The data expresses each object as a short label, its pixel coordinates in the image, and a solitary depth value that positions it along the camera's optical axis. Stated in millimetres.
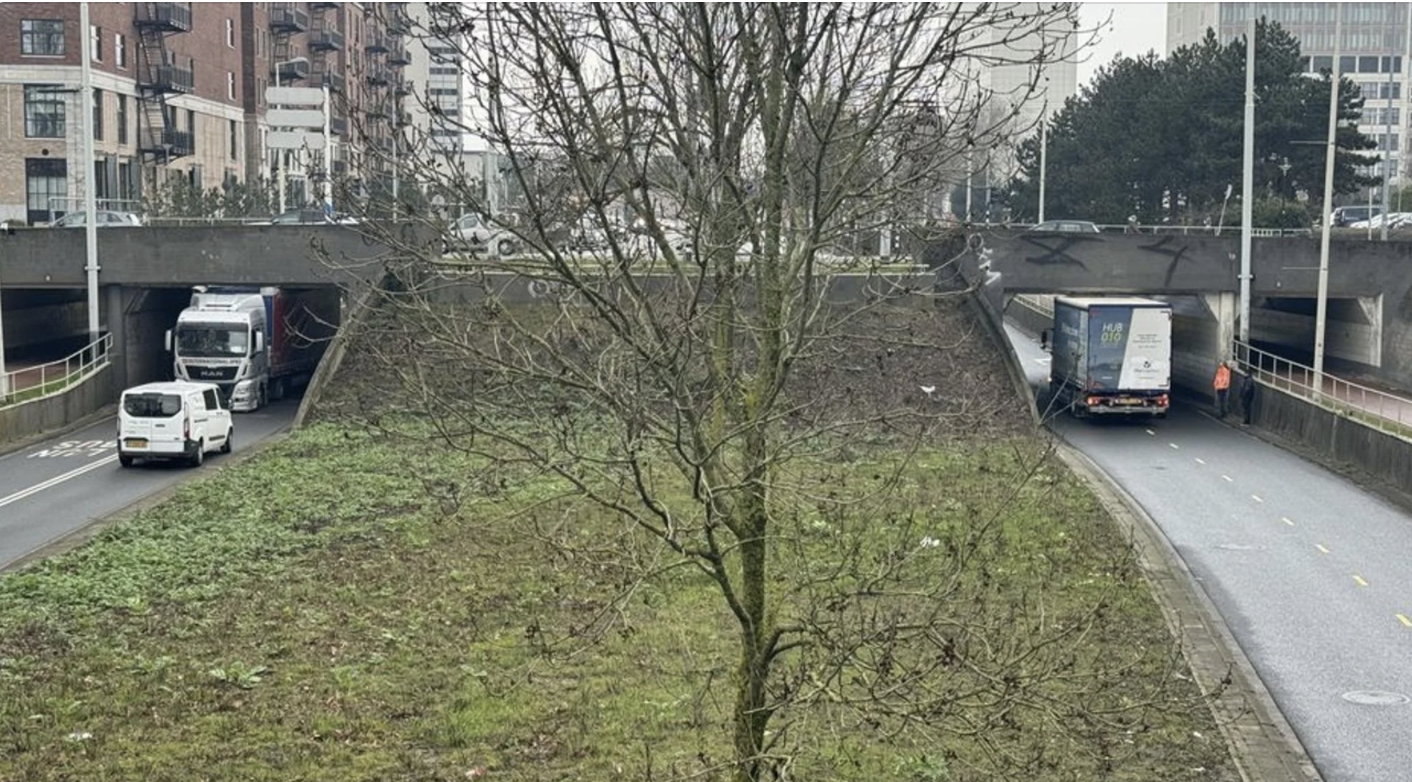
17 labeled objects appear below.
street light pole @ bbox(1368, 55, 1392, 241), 60162
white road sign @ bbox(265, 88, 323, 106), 44719
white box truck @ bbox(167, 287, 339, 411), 46250
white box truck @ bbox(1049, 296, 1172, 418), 44062
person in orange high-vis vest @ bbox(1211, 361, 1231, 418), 46219
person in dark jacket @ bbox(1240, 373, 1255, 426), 44375
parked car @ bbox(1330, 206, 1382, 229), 83375
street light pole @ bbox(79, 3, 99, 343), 43844
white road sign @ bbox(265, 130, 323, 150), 43938
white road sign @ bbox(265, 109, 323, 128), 42062
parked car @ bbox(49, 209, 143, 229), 58188
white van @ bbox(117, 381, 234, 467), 34750
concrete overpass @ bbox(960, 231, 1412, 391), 49594
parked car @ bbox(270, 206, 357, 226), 51531
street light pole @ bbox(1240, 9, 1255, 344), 46156
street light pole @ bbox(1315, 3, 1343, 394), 42656
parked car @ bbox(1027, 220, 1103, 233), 67925
